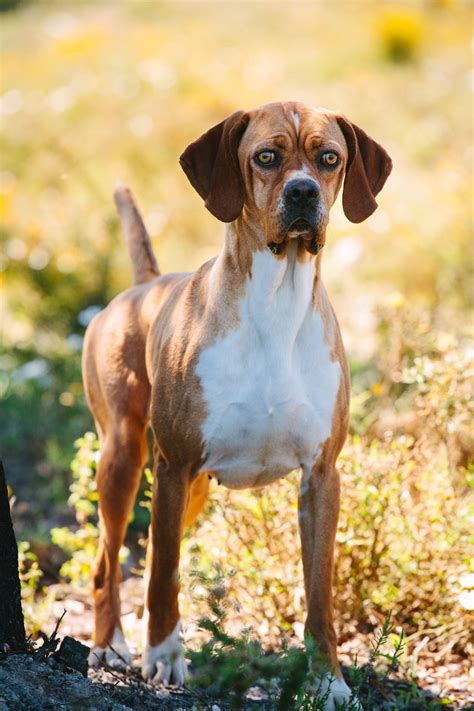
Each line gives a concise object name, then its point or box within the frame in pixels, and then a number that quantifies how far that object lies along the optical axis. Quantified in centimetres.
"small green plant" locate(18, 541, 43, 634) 791
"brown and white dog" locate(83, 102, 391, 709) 662
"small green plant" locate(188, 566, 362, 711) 447
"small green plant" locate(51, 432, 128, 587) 877
